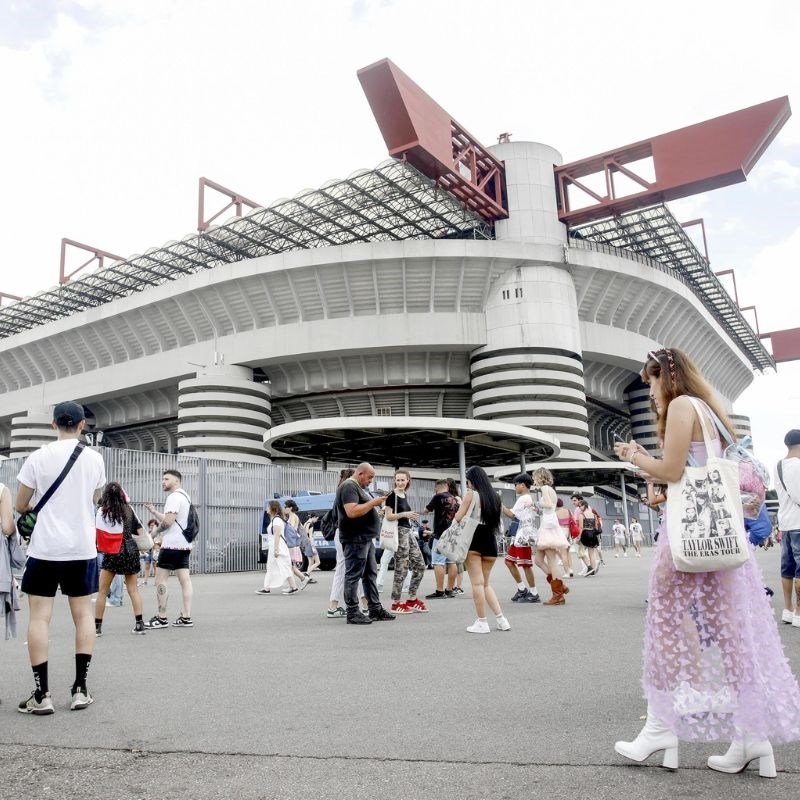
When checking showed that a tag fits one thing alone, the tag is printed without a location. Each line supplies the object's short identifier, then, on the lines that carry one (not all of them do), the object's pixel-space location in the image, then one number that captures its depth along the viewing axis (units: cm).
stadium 3459
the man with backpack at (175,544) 862
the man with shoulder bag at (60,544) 454
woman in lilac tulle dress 300
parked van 2216
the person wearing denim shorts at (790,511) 696
